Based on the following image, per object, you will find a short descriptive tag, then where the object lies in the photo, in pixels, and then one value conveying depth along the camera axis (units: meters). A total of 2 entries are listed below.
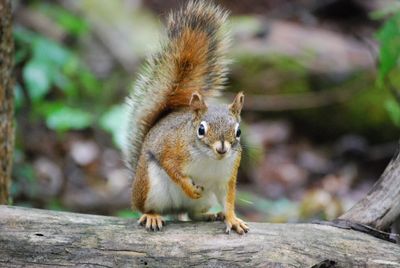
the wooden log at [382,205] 5.59
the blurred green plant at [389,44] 6.14
